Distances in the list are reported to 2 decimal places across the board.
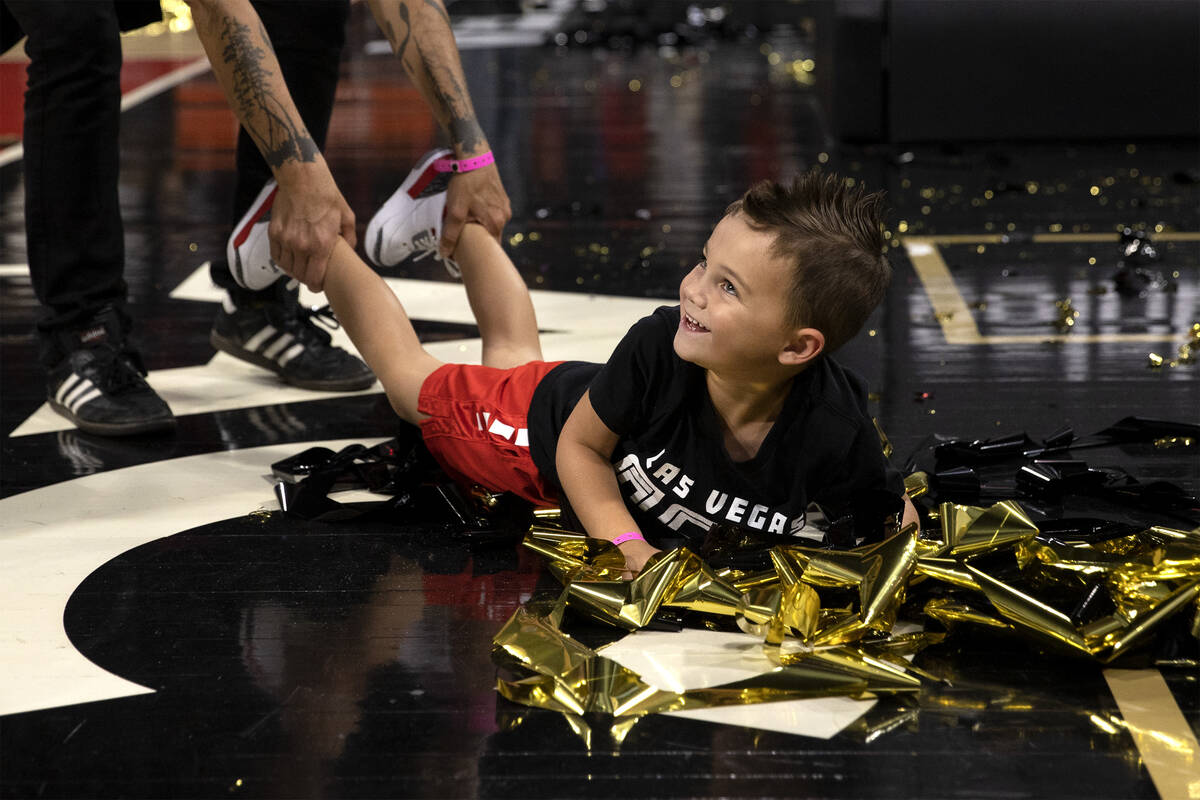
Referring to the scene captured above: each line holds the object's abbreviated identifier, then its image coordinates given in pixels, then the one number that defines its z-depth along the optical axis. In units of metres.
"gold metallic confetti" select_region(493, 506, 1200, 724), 3.56
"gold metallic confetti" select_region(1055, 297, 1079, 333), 4.81
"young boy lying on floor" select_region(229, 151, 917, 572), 3.70
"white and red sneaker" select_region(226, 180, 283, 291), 4.31
